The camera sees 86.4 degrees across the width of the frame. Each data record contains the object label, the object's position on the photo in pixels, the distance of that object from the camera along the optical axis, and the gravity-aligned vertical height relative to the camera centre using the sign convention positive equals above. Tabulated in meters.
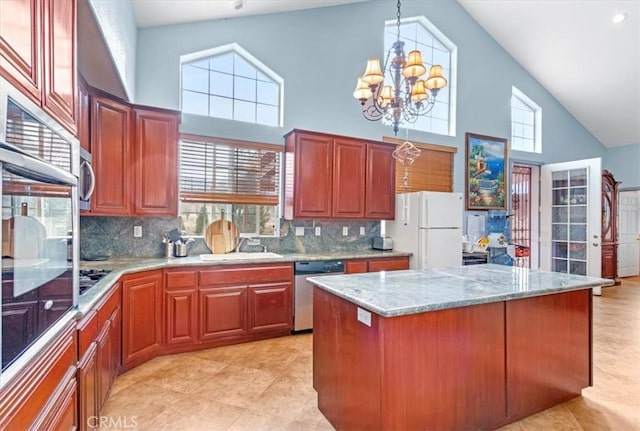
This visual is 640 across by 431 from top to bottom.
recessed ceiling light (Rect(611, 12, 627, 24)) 4.92 +2.91
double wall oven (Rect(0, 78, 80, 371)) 0.89 -0.02
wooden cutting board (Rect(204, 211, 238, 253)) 3.80 -0.24
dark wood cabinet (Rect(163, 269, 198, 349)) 3.12 -0.86
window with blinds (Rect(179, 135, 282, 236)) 3.81 +0.37
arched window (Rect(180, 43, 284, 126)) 3.91 +1.55
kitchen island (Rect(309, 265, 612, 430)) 1.69 -0.75
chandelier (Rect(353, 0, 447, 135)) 2.61 +1.05
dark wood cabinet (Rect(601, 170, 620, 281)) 6.41 -0.19
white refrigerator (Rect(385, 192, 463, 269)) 4.27 -0.15
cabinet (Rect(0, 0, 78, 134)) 0.95 +0.54
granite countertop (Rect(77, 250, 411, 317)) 1.85 -0.44
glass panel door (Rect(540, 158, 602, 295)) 5.66 +0.00
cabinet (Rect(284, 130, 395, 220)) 4.02 +0.48
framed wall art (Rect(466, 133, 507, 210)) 5.67 +0.75
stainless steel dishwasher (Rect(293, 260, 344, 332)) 3.69 -0.85
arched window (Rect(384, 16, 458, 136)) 5.39 +2.60
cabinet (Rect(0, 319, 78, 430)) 0.94 -0.58
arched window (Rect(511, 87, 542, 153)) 6.27 +1.76
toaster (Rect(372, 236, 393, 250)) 4.60 -0.37
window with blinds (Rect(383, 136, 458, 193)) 5.02 +0.70
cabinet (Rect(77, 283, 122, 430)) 1.59 -0.79
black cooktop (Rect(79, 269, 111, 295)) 2.08 -0.43
